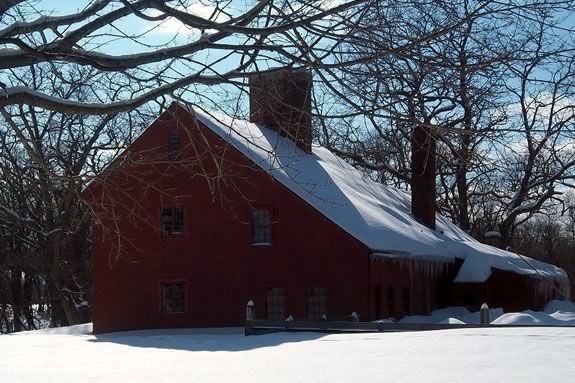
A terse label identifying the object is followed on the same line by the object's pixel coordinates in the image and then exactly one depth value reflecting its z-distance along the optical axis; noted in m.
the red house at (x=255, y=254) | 28.81
